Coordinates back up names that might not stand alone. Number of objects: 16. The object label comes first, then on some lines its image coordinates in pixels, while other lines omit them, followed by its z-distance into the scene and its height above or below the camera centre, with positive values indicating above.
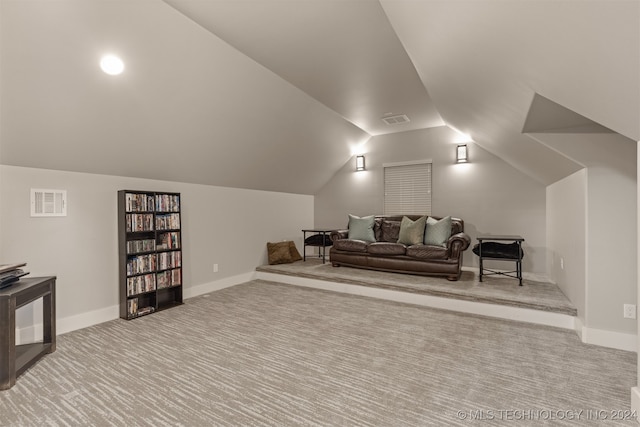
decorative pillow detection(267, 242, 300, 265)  5.50 -0.78
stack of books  2.24 -0.48
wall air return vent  2.82 +0.11
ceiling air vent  4.96 +1.58
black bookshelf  3.36 -0.47
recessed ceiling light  2.42 +1.24
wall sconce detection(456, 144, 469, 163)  5.27 +1.01
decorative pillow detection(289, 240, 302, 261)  5.77 -0.81
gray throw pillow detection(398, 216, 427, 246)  4.86 -0.35
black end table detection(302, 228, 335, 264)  5.64 -0.53
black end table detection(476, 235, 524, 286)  3.81 -0.59
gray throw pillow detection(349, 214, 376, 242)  5.35 -0.33
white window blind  5.70 +0.44
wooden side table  2.05 -0.86
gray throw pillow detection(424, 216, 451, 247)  4.66 -0.35
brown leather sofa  4.25 -0.66
